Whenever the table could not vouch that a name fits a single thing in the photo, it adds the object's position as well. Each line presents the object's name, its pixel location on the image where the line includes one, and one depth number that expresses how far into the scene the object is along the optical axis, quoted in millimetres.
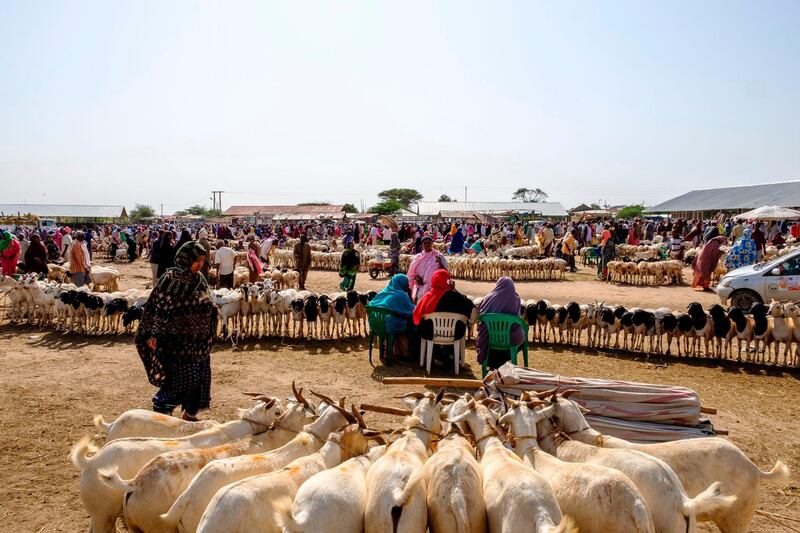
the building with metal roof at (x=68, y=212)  65812
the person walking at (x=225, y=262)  13062
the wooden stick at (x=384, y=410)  4574
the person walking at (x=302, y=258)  16375
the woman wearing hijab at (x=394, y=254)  16516
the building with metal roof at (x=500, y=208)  60156
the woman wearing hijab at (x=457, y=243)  23391
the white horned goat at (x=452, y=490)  2922
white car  11789
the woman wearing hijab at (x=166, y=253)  11094
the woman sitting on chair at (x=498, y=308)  7199
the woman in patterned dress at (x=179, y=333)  5039
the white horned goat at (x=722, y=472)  3557
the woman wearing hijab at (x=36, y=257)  14672
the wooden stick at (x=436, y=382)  5008
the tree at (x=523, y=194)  108425
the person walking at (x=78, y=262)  13938
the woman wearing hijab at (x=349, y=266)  14766
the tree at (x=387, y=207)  67562
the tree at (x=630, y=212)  64944
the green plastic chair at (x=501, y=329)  7070
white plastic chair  7992
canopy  23905
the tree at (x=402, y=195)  88125
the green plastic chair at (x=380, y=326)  8687
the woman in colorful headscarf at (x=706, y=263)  16000
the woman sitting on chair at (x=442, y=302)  7898
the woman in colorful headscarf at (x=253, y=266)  14867
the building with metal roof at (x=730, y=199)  41156
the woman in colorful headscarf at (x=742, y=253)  16703
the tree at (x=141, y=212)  92600
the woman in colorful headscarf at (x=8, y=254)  13195
